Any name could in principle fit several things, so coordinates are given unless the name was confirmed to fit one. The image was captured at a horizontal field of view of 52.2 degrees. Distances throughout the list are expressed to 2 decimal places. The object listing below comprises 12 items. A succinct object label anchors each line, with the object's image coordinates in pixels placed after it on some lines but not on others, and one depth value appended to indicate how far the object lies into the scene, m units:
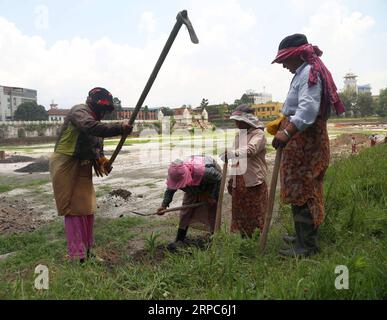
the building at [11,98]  73.45
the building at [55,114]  76.73
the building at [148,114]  61.34
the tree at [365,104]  63.81
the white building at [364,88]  100.22
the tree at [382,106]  62.86
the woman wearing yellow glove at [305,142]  3.03
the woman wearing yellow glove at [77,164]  3.85
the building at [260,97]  71.31
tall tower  68.06
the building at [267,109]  57.91
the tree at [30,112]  64.06
